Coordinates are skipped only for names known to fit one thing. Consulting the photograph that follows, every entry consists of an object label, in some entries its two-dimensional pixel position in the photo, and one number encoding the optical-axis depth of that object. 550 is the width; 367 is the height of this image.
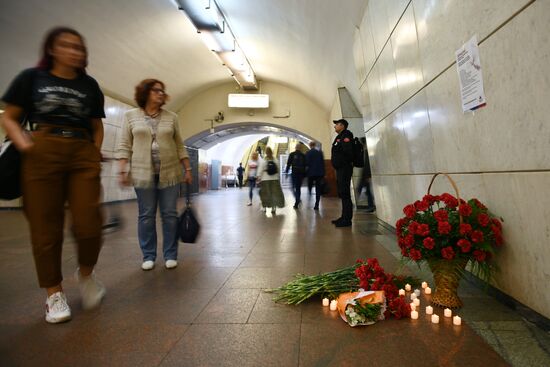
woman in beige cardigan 2.52
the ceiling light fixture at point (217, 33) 6.09
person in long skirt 6.44
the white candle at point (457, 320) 1.52
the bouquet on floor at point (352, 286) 1.64
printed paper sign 1.77
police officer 4.46
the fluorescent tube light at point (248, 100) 12.35
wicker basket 1.68
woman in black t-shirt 1.62
